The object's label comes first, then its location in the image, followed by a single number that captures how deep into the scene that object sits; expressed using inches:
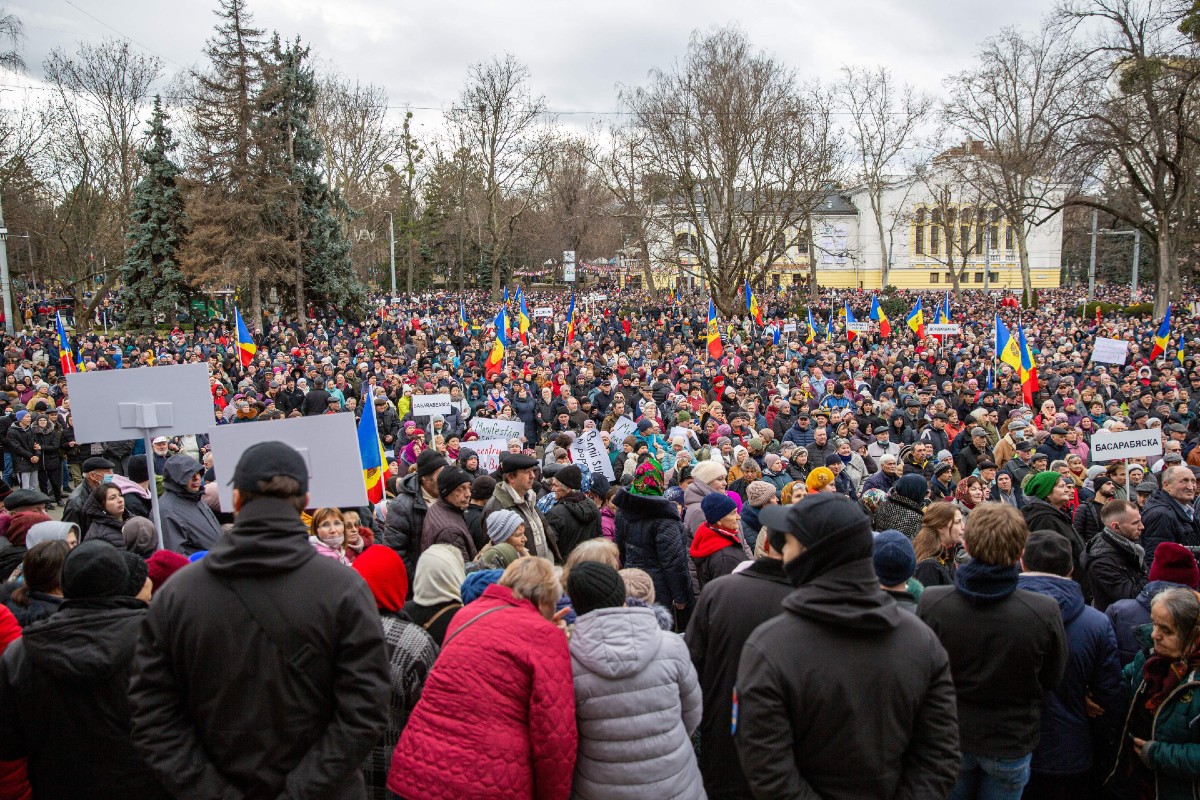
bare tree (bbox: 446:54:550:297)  1873.8
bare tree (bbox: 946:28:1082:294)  1443.2
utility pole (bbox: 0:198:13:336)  1263.5
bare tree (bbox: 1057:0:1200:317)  1011.9
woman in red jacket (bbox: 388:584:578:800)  100.3
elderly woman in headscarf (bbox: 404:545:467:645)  142.9
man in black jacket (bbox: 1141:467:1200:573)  222.4
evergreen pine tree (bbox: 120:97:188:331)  1395.2
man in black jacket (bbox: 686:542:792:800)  123.3
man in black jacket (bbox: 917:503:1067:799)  123.0
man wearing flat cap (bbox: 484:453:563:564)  218.1
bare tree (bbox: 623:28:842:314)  1219.2
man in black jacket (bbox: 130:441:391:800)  89.0
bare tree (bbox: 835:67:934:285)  2011.6
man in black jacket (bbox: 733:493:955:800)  87.7
